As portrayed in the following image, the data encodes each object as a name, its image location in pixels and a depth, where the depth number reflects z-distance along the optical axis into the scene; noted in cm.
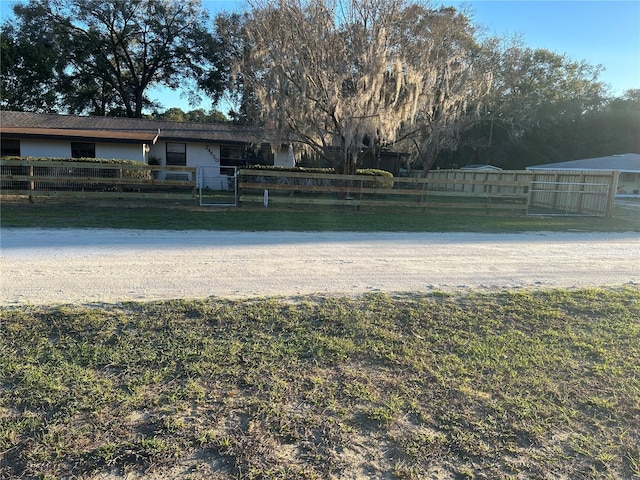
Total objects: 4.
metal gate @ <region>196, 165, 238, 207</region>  1321
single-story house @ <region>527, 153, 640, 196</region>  3009
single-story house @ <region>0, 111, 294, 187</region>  1980
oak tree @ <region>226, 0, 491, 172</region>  1415
